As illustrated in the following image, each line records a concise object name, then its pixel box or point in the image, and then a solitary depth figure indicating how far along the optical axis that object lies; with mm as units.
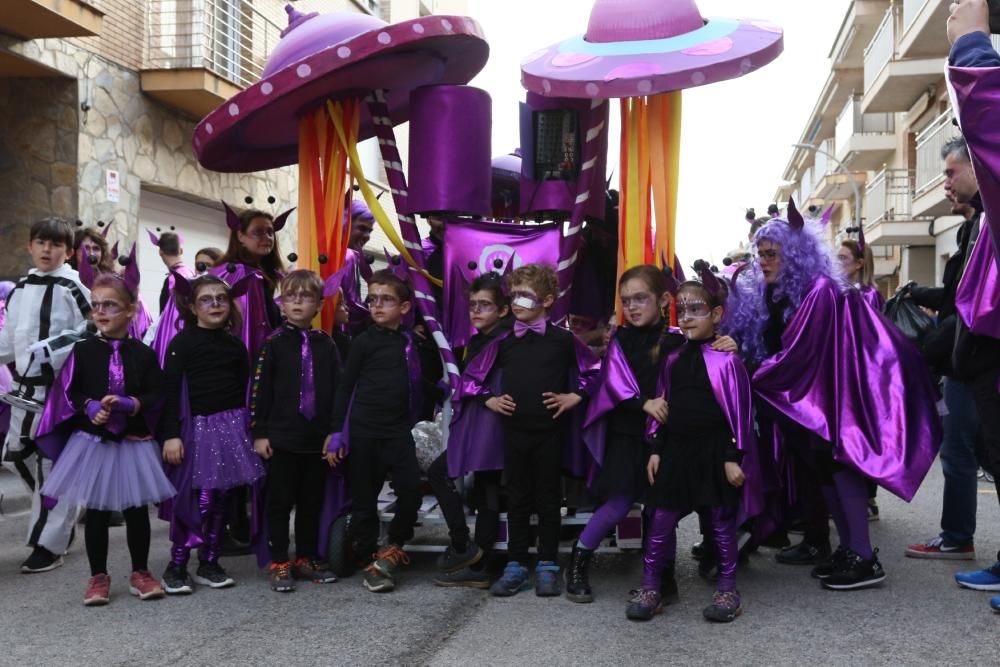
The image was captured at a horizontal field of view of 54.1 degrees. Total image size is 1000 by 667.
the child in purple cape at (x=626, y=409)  4527
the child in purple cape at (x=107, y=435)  4445
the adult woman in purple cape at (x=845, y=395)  4547
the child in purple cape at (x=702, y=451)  4242
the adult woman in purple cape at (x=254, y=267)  5289
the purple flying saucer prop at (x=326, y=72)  4938
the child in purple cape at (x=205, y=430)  4715
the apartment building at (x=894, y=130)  20250
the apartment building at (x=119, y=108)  9922
